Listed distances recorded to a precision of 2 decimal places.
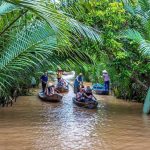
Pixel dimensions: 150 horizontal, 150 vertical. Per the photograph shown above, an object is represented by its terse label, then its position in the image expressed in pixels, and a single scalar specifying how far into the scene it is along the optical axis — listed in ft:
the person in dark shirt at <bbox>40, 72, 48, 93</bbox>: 62.04
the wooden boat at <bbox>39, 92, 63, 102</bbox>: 54.54
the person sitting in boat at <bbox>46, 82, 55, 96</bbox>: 57.98
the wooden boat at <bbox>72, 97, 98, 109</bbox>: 47.96
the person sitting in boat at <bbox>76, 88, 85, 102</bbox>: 49.76
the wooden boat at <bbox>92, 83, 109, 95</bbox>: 69.72
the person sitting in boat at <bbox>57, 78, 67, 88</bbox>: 75.46
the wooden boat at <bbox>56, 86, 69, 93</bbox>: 74.43
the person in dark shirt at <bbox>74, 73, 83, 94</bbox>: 64.54
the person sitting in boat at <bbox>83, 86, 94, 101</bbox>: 49.53
